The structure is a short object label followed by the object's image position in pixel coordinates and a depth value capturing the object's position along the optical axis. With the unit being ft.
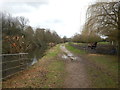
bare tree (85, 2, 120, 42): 28.34
